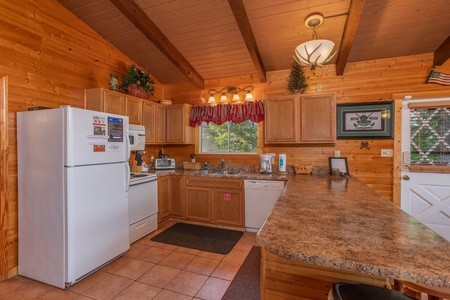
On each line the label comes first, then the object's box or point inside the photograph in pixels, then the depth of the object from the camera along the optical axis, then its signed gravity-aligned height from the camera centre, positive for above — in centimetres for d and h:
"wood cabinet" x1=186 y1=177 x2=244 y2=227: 350 -85
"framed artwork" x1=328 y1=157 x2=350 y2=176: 336 -27
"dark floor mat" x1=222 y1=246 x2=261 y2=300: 202 -134
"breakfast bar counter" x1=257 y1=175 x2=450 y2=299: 82 -43
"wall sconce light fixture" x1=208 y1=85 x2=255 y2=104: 399 +104
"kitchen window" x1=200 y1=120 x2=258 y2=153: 412 +20
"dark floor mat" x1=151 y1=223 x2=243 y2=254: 298 -131
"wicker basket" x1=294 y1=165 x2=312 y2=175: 356 -34
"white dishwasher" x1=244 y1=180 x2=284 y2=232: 331 -78
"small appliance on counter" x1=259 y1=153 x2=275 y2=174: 369 -24
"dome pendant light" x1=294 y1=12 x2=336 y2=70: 205 +91
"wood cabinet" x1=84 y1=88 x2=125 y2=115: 306 +67
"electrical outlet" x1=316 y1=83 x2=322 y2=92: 365 +100
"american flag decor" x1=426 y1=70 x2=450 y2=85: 307 +97
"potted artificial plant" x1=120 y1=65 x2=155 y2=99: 360 +109
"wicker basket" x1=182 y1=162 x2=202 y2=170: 423 -35
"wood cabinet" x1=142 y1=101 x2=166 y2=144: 389 +48
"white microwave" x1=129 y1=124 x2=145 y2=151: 342 +17
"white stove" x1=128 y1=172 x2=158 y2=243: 302 -82
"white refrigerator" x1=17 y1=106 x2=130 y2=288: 212 -46
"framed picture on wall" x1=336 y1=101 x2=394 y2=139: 334 +42
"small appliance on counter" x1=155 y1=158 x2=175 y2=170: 408 -29
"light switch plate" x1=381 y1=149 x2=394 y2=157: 334 -7
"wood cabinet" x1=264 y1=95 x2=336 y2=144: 335 +45
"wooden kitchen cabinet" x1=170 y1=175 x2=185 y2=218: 382 -84
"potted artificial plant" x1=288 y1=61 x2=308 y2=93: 359 +112
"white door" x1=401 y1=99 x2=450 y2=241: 311 -53
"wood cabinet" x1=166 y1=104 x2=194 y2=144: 423 +44
